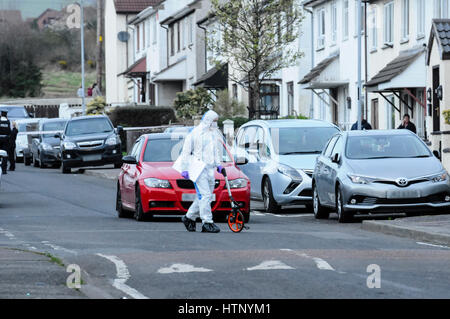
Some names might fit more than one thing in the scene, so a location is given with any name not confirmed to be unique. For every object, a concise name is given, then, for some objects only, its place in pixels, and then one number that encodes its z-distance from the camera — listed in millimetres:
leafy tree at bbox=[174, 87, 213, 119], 54000
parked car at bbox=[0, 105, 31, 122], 52297
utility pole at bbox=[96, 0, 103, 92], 74019
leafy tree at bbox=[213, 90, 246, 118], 50156
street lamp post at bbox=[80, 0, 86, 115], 55959
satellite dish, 82000
